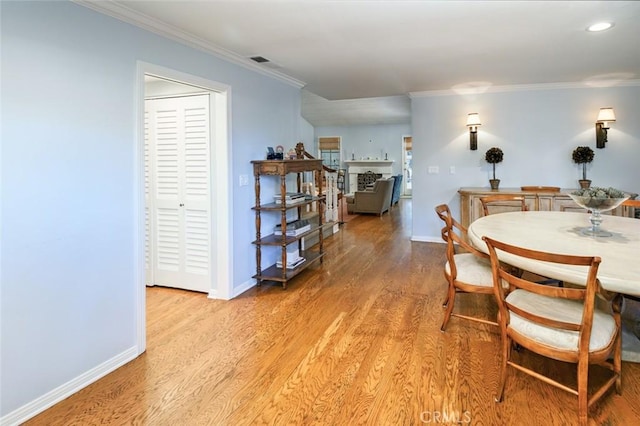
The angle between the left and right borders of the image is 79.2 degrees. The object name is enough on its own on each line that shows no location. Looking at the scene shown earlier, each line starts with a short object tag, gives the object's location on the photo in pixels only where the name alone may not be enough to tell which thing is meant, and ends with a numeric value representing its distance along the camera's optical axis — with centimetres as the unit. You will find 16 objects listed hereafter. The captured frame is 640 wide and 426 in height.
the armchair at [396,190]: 1015
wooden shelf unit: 379
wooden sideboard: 469
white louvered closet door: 361
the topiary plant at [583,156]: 495
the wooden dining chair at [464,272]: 257
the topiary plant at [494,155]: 527
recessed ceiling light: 277
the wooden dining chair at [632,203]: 321
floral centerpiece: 237
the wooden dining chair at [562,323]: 168
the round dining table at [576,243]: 171
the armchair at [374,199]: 848
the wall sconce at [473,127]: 525
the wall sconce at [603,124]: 476
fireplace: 1279
